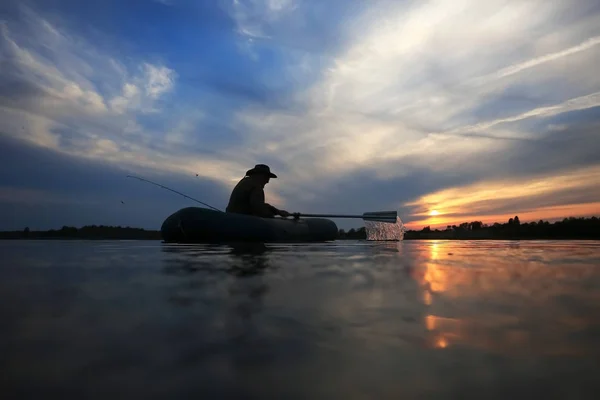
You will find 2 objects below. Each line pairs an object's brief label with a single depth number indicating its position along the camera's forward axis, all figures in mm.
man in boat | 12055
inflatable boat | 10227
